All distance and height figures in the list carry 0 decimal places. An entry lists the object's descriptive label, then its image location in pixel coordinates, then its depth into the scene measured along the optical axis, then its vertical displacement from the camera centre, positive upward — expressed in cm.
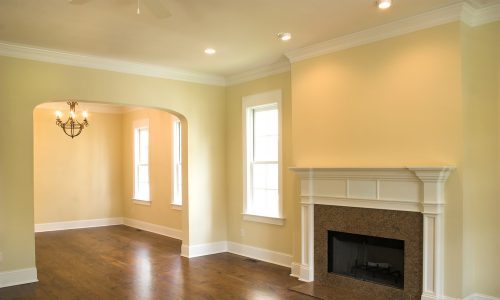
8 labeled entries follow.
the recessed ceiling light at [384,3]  355 +127
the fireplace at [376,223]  382 -84
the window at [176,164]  790 -33
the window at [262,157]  593 -17
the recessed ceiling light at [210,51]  502 +122
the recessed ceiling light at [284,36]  443 +124
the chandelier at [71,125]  816 +50
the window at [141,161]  907 -31
